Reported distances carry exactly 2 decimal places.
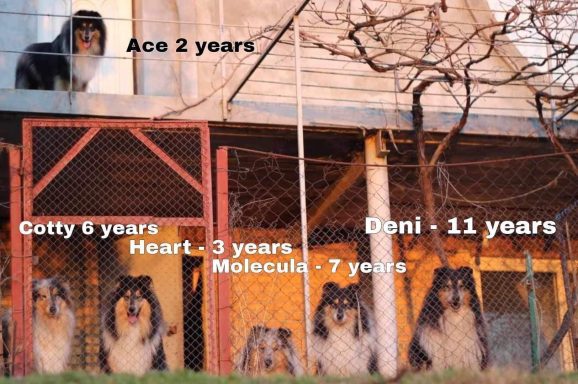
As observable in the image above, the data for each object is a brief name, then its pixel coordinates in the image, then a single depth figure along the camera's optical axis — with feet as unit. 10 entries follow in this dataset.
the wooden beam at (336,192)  56.59
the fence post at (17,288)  43.86
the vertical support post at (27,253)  44.06
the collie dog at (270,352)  51.23
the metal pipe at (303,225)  45.95
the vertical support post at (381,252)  52.51
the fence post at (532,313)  52.60
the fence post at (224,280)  44.15
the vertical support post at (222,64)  53.13
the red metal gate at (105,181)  44.51
